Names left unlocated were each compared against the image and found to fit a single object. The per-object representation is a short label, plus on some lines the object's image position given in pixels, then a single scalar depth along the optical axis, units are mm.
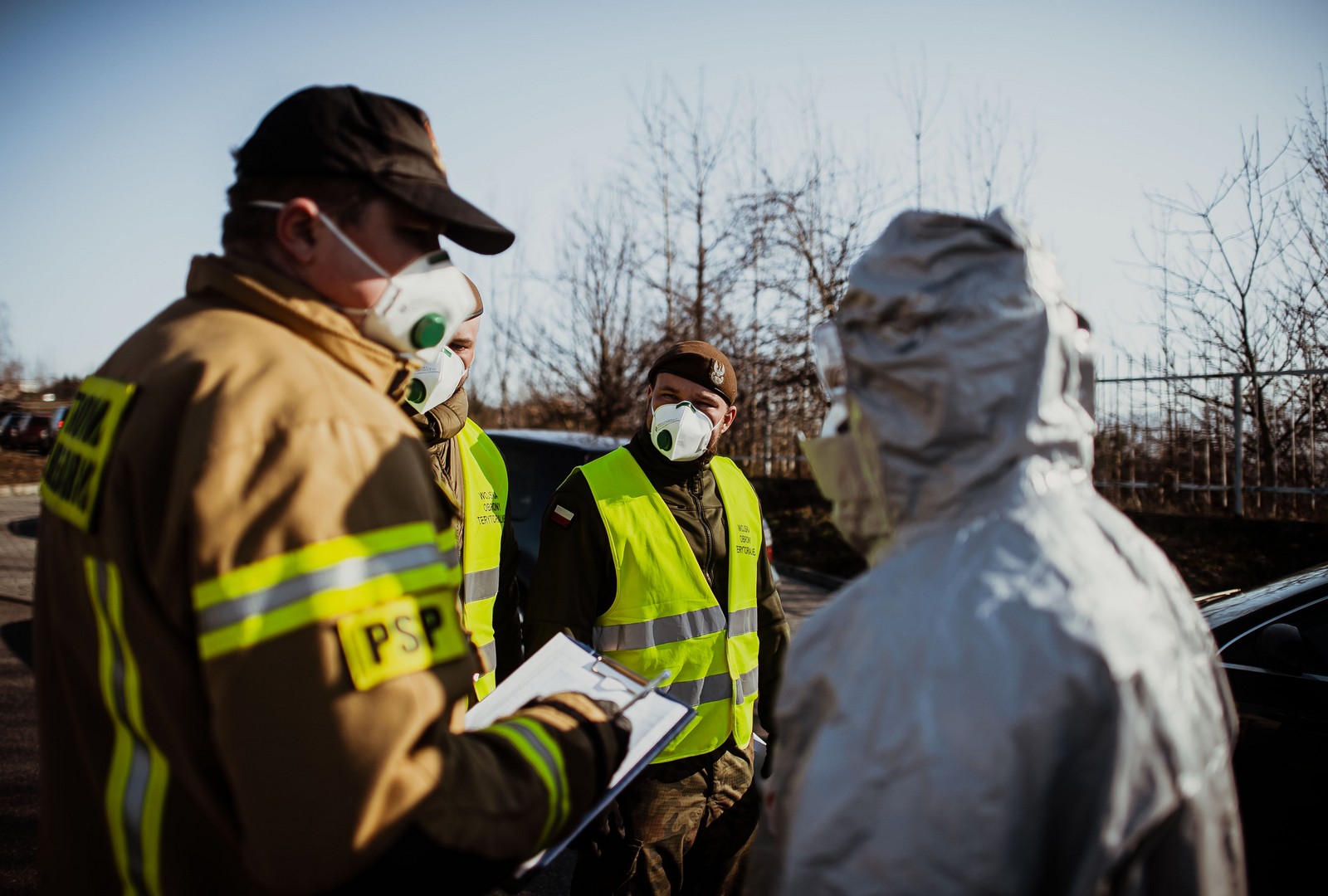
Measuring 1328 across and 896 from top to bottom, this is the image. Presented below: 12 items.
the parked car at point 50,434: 25055
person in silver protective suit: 1022
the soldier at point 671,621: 2576
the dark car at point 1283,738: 2930
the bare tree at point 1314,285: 8875
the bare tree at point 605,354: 12109
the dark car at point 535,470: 6441
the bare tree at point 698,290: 12273
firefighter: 1058
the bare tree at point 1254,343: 9109
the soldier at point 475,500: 2900
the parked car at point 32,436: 30078
